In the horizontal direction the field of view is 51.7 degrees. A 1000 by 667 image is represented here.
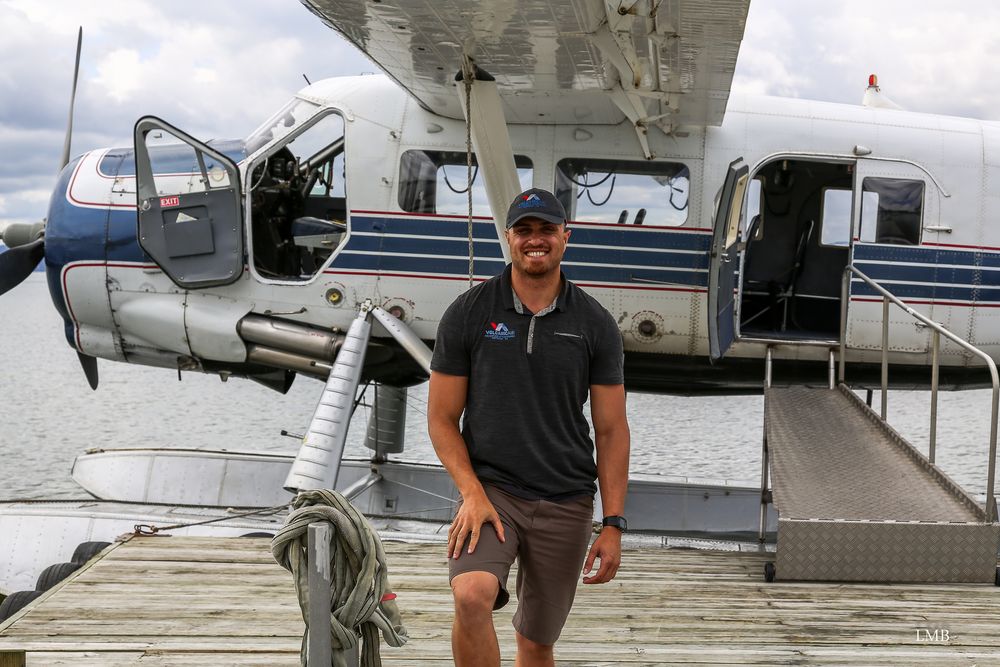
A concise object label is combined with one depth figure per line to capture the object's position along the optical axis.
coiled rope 2.77
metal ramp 4.96
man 3.03
